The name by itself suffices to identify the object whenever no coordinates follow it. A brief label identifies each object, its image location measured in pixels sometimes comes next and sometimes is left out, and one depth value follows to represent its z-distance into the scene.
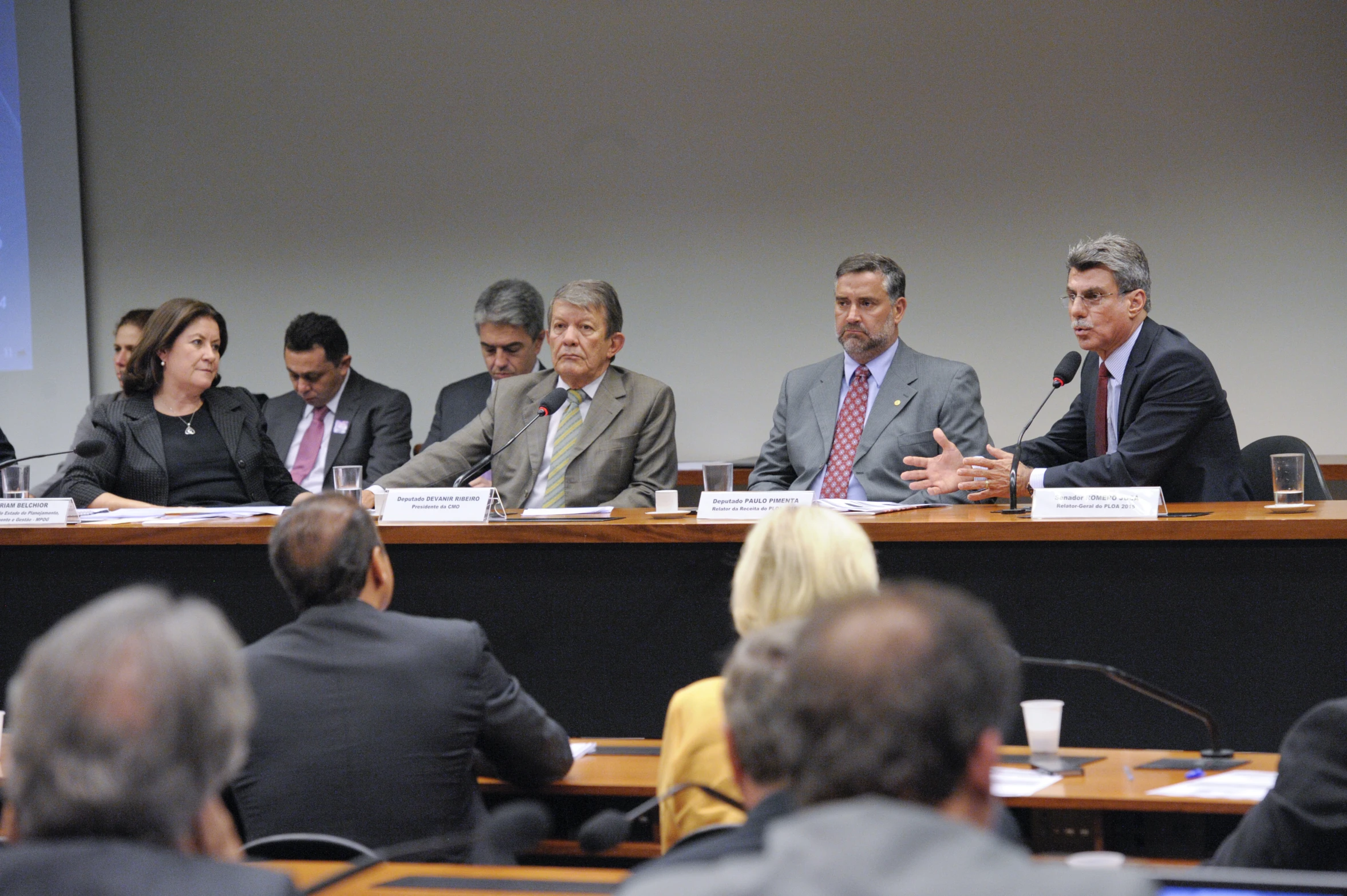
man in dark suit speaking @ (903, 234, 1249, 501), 6.76
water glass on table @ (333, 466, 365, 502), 6.72
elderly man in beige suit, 7.87
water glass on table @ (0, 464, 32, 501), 7.34
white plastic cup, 4.13
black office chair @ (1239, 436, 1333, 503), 6.96
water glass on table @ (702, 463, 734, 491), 6.65
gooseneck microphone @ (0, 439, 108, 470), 7.13
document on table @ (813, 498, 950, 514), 6.48
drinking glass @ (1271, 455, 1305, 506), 5.96
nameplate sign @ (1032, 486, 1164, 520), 5.77
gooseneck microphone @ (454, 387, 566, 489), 7.03
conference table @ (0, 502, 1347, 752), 5.50
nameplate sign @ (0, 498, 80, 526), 6.81
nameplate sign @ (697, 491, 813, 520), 6.31
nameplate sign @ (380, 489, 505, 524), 6.72
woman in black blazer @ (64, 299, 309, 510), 7.89
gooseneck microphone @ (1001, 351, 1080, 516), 6.05
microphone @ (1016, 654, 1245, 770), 3.87
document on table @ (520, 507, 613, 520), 6.73
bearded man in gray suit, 7.57
